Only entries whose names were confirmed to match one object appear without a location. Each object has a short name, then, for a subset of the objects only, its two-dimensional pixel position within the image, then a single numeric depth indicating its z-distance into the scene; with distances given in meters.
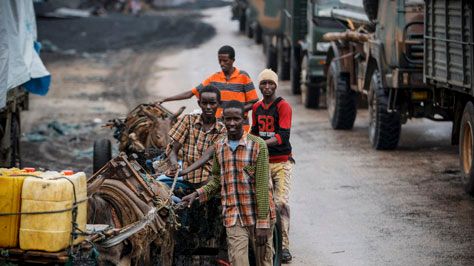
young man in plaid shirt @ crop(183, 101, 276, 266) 8.27
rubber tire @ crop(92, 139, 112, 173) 13.45
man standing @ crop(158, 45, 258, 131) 10.92
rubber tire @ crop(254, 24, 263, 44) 37.34
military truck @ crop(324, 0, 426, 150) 15.75
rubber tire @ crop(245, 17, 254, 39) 39.34
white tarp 13.62
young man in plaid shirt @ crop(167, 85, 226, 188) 9.22
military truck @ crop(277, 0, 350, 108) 22.38
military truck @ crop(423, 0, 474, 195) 13.19
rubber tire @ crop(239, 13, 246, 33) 41.05
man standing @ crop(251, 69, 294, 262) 9.77
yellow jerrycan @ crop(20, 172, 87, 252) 7.37
